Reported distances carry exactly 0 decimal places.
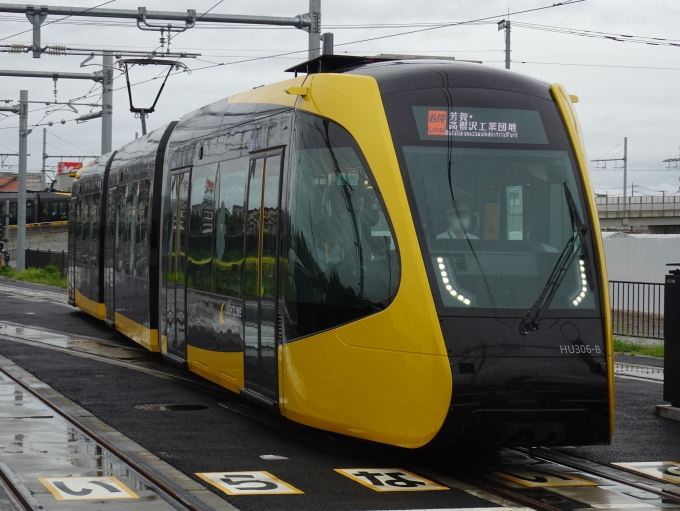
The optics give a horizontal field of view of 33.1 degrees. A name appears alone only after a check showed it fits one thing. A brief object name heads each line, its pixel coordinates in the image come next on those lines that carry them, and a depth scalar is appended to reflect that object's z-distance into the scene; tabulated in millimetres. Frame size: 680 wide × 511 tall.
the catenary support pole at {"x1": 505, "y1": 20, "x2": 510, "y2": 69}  48594
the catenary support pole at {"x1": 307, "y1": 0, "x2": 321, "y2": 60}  21000
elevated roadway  87688
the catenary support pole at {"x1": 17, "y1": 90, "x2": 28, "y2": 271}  49719
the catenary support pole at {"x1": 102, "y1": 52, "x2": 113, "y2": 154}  34969
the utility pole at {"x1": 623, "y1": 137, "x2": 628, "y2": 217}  104412
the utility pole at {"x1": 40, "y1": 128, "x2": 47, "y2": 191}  89938
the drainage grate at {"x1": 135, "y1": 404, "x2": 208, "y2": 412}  11734
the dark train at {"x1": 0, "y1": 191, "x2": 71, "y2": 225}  77312
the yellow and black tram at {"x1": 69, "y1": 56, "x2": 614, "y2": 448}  8094
